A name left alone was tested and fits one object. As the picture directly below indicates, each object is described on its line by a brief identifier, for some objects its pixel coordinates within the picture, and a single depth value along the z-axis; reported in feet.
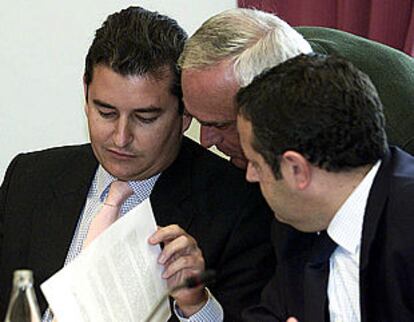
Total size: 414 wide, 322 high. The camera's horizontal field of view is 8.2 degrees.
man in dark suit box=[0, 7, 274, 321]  13.25
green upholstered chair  13.42
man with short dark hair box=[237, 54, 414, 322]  12.34
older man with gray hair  13.11
